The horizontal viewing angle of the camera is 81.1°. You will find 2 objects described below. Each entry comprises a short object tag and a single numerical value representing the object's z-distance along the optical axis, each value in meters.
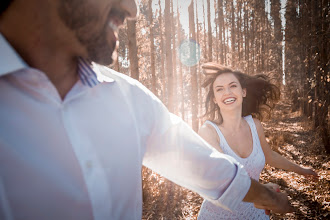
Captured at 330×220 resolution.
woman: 2.24
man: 0.72
